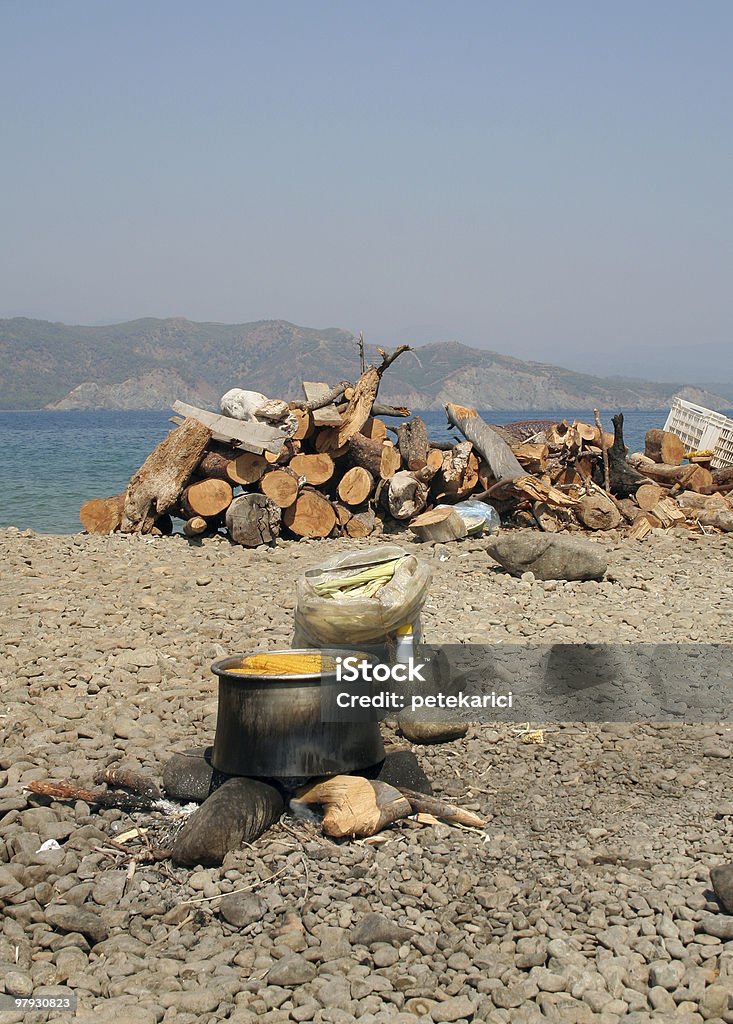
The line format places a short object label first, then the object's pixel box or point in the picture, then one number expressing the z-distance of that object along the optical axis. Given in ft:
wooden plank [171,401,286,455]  38.55
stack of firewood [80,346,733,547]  38.86
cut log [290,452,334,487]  40.68
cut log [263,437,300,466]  39.01
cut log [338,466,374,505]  41.50
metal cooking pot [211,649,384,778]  15.01
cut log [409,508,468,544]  38.55
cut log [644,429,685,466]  49.60
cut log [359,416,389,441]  44.11
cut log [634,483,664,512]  44.32
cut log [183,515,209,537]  38.17
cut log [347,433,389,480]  42.01
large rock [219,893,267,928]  12.28
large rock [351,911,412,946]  11.70
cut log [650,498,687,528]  43.21
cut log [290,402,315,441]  40.70
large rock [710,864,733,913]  12.05
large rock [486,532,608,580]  31.42
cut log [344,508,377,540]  40.98
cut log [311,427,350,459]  41.88
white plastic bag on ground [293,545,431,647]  18.25
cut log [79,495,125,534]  41.09
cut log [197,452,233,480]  38.93
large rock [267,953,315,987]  10.94
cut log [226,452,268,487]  38.86
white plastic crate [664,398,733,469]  50.24
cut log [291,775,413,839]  14.30
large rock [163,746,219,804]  15.53
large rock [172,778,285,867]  13.61
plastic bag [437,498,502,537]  39.58
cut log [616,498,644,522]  42.80
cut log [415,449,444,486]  42.14
